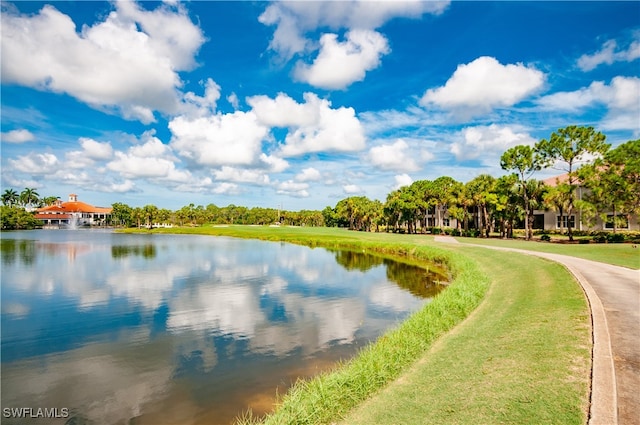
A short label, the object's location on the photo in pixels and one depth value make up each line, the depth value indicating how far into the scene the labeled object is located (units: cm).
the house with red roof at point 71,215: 16800
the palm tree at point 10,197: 15849
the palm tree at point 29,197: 16888
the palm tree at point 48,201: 18424
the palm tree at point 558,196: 4200
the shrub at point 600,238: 4106
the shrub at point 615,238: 4031
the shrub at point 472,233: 5722
